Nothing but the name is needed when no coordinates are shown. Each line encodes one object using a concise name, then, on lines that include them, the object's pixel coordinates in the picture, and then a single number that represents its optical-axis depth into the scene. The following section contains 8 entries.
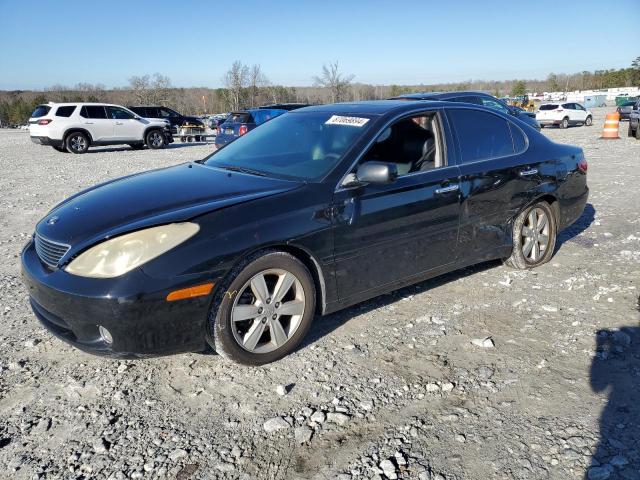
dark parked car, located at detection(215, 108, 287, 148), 17.45
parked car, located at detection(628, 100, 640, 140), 18.34
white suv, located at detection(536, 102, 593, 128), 29.14
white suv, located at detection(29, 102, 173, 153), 18.30
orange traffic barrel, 19.19
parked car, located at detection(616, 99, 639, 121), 34.66
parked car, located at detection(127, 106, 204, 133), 25.98
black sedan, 2.85
